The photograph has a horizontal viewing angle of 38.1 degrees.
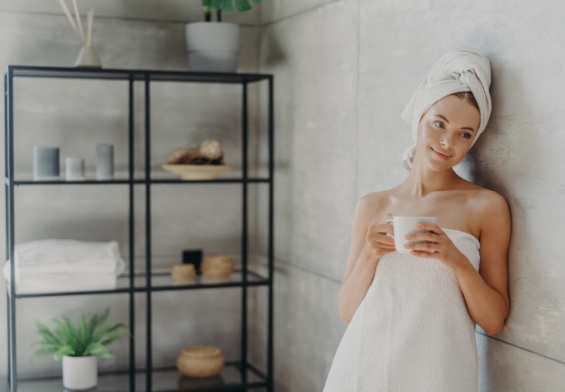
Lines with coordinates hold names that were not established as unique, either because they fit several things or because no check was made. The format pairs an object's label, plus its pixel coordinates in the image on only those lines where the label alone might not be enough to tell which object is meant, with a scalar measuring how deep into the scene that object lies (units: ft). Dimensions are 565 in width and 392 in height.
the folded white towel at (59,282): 9.72
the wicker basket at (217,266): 10.84
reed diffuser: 9.88
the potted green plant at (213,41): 10.53
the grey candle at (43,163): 9.82
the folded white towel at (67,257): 9.76
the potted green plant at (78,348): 10.00
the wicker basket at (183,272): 10.65
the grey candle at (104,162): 10.10
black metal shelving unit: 9.64
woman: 6.31
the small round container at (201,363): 10.73
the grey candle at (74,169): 9.91
